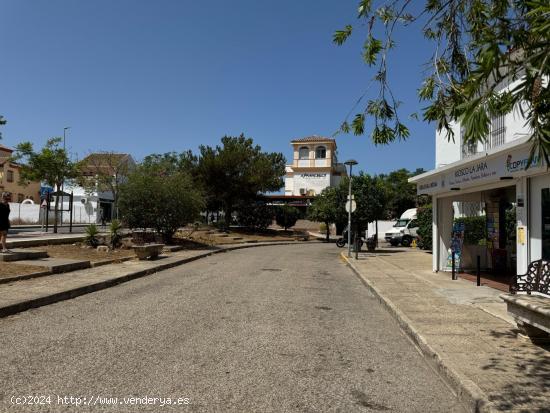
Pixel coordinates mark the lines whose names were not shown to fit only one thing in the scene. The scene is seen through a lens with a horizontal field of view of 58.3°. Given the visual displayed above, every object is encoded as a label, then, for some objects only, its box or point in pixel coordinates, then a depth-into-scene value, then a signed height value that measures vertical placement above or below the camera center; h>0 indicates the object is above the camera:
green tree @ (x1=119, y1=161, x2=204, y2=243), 23.44 +0.88
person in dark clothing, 13.34 -0.01
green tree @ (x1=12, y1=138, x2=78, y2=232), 41.32 +4.61
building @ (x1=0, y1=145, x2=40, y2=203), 58.97 +4.26
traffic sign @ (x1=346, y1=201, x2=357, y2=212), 23.93 +0.85
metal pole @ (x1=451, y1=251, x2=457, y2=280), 13.79 -1.27
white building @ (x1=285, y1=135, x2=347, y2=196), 74.31 +8.57
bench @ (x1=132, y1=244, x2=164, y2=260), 17.55 -1.11
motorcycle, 33.50 -1.22
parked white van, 35.09 -0.68
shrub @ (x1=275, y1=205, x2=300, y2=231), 48.66 +0.64
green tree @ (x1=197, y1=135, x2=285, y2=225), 39.62 +3.95
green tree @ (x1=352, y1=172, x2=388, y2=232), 28.38 +1.38
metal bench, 5.99 -1.07
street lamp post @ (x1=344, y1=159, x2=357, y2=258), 23.96 +2.95
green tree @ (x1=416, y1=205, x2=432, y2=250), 26.56 -0.11
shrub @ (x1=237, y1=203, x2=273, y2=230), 44.25 +0.53
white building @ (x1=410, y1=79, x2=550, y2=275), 9.13 +0.81
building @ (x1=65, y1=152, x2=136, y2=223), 51.19 +4.61
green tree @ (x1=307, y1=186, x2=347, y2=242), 30.52 +1.00
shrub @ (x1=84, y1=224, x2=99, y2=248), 19.09 -0.66
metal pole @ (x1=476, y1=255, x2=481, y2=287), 12.54 -1.30
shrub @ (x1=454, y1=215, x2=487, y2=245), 22.41 -0.17
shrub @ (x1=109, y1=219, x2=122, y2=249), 19.92 -0.56
